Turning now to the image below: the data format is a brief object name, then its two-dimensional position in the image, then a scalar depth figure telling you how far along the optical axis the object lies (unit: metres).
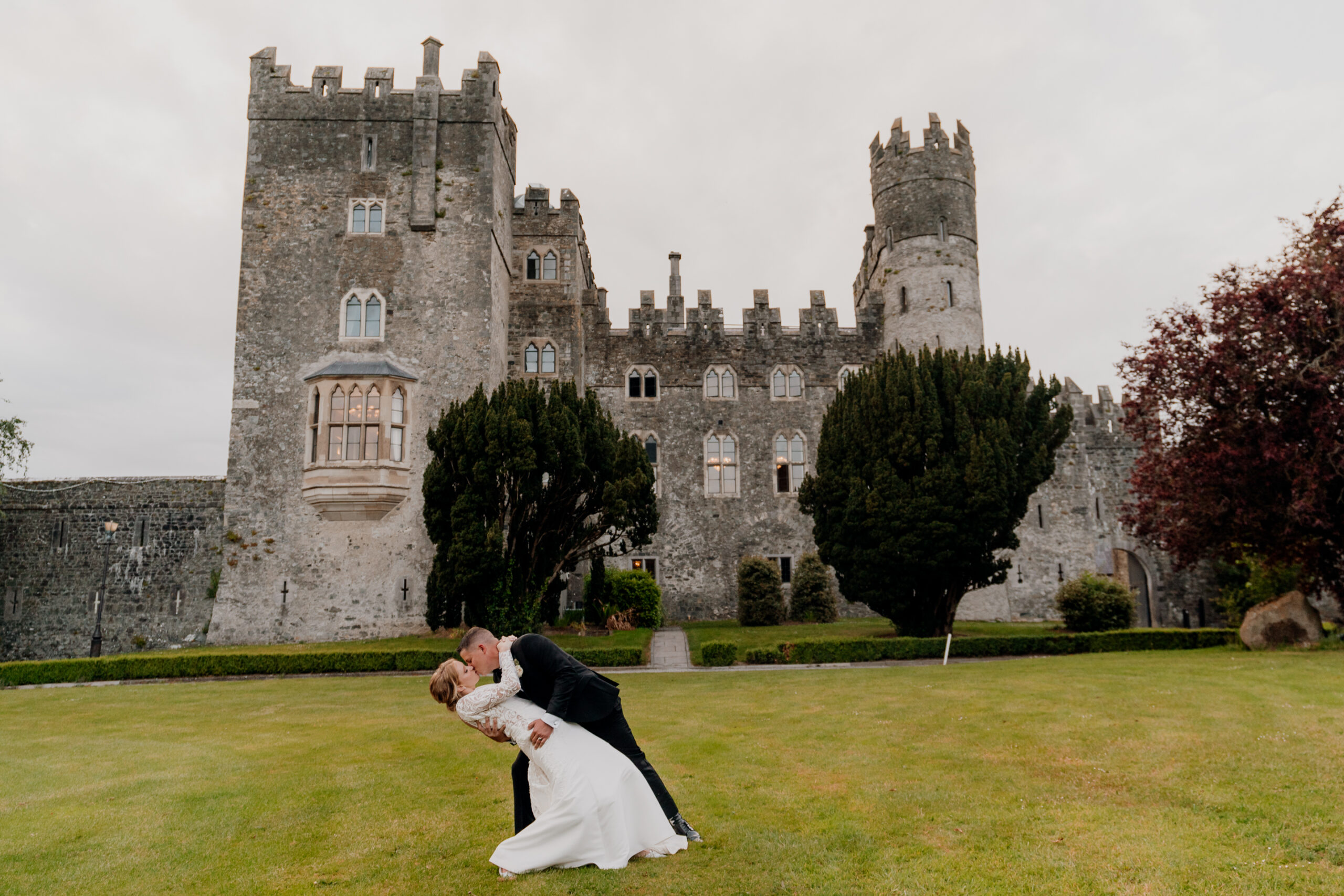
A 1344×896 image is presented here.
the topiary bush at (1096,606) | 26.19
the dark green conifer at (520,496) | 21.16
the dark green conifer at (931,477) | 21.52
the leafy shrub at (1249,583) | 25.41
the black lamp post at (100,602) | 24.58
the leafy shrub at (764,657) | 20.30
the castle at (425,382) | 25.36
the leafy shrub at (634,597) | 28.80
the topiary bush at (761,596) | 30.64
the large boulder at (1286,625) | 19.03
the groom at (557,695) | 6.09
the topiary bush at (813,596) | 31.41
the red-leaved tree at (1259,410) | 17.78
